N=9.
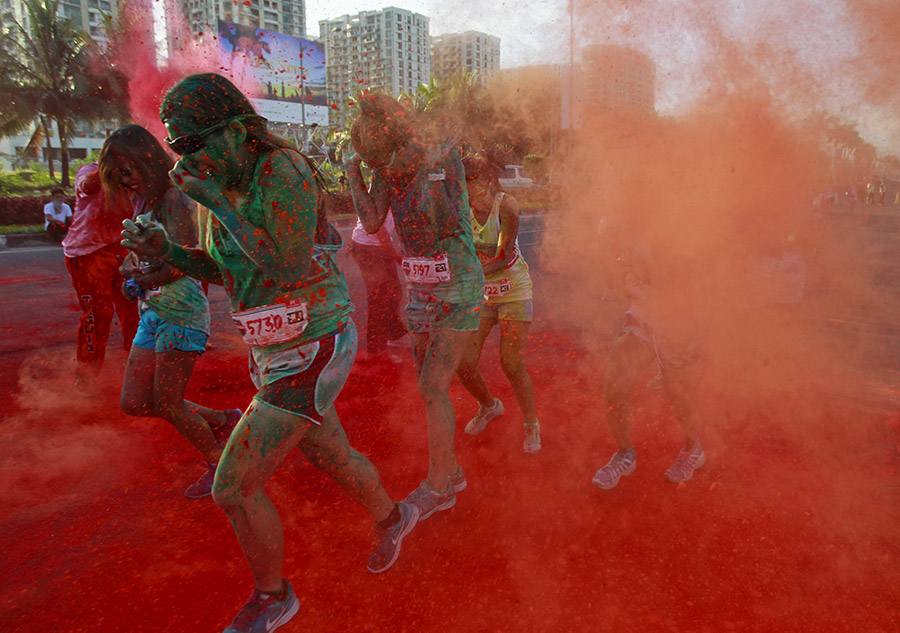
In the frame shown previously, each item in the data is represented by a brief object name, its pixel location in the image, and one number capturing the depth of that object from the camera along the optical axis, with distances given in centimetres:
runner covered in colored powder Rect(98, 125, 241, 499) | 311
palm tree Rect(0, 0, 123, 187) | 2716
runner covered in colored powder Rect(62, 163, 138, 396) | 480
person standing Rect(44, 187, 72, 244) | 1535
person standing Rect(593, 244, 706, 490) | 326
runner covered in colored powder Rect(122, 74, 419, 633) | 209
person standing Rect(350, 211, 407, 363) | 602
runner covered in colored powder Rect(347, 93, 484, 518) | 299
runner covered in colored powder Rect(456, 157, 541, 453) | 381
